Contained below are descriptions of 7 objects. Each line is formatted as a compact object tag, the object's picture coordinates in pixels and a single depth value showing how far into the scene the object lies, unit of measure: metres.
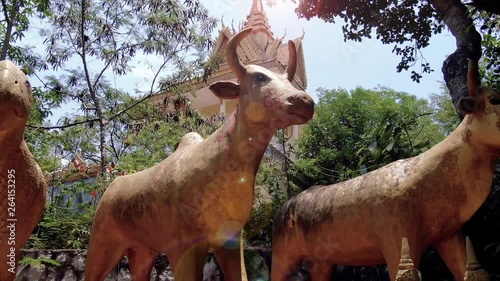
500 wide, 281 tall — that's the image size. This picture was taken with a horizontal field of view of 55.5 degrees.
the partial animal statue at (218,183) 2.77
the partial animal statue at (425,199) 3.19
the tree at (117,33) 9.22
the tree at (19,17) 7.19
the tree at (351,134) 5.41
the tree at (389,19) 6.48
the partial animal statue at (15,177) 2.06
